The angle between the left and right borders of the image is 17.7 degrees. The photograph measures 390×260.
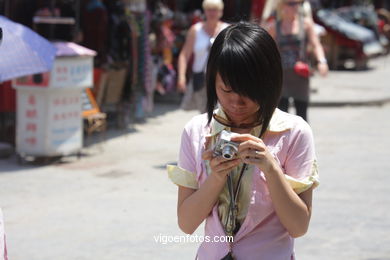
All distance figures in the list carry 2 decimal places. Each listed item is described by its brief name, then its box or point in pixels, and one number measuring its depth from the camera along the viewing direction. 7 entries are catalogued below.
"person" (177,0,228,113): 13.02
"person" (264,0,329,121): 12.94
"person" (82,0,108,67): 17.30
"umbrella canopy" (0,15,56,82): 7.28
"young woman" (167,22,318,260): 3.88
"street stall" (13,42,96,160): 13.74
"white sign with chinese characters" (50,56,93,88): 13.72
